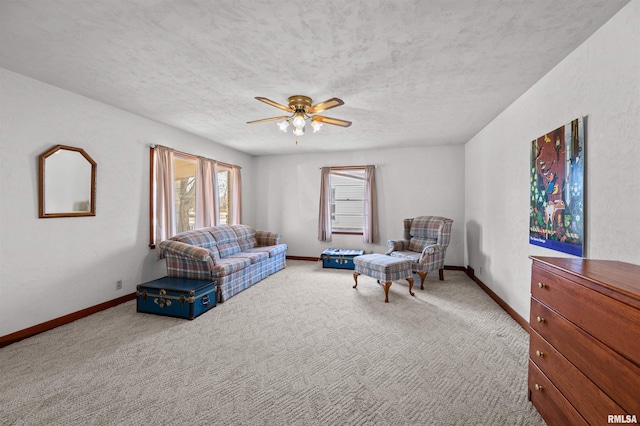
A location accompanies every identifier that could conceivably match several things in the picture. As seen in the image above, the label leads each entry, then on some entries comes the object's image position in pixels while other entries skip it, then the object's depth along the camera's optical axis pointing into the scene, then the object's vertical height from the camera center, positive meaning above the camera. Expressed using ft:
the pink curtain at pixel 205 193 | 16.26 +1.13
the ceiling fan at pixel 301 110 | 9.75 +3.69
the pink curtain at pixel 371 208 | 19.86 +0.23
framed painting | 6.82 +0.61
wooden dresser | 3.58 -2.08
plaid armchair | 14.30 -1.95
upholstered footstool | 12.51 -2.80
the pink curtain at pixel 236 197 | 19.85 +1.05
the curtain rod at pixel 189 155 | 13.34 +3.27
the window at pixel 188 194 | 13.51 +1.06
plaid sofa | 12.26 -2.43
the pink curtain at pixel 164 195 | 13.53 +0.86
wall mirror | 9.41 +1.06
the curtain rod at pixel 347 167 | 20.21 +3.34
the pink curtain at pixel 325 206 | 20.89 +0.36
